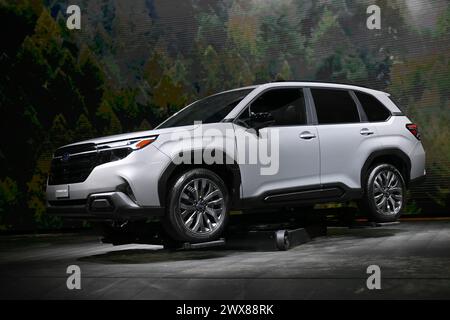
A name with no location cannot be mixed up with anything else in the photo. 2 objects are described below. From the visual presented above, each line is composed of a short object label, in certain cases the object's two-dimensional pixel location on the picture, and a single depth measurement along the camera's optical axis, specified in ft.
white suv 24.25
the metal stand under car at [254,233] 25.57
